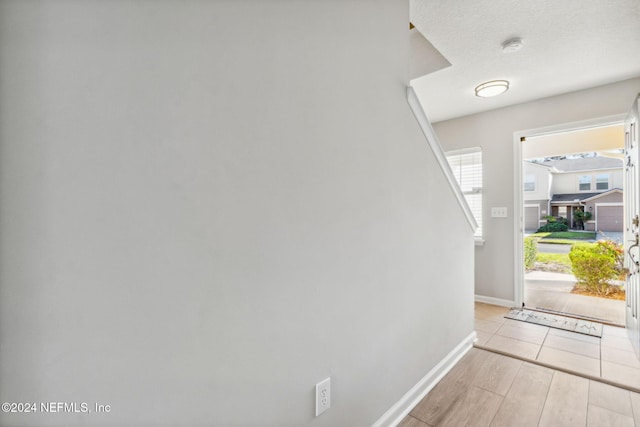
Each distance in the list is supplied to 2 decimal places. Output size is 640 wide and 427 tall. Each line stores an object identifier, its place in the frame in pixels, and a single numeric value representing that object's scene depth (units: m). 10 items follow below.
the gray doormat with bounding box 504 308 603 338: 2.71
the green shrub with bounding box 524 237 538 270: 5.26
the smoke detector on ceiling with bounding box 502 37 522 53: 2.18
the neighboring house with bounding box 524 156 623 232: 7.68
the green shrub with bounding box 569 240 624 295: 3.97
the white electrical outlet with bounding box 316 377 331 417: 1.02
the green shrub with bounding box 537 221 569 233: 8.45
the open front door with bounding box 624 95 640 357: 2.26
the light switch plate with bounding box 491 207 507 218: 3.50
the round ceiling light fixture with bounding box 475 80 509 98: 2.82
